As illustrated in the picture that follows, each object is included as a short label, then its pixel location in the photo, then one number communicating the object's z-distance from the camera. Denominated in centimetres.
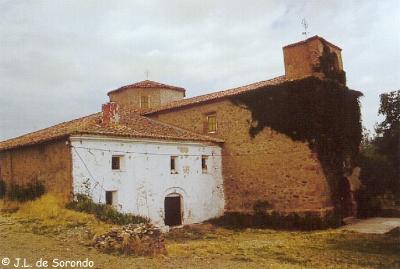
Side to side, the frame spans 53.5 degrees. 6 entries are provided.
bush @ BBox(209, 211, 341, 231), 1998
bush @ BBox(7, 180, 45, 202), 1980
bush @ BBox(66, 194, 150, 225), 1622
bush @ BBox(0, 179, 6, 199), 2300
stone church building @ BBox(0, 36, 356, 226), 1867
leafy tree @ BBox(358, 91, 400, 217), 2416
